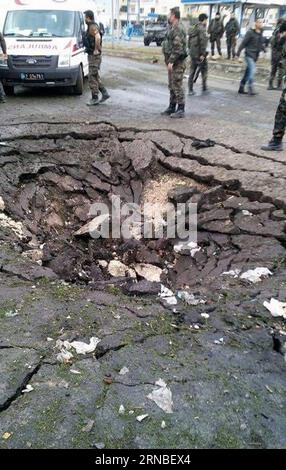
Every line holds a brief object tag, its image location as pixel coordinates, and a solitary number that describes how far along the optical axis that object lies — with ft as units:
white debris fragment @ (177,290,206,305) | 11.91
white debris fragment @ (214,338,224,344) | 10.13
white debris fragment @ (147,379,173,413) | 8.16
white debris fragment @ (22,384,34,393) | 8.38
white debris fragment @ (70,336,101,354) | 9.61
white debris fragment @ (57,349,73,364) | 9.22
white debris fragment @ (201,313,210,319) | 11.14
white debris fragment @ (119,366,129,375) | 8.99
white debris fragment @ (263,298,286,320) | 11.23
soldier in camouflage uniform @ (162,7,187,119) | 24.62
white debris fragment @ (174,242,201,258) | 16.04
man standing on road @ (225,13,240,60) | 52.42
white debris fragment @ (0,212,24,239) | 15.96
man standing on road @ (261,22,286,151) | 19.44
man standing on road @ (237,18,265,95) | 33.68
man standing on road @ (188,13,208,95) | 32.99
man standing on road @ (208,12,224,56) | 52.60
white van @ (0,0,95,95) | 30.68
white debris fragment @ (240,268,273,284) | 13.18
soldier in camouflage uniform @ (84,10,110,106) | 26.89
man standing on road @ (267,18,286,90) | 34.94
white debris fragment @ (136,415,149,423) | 7.84
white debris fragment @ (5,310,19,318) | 10.71
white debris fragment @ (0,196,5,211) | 17.01
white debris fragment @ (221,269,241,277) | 13.65
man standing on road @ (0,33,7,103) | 29.62
